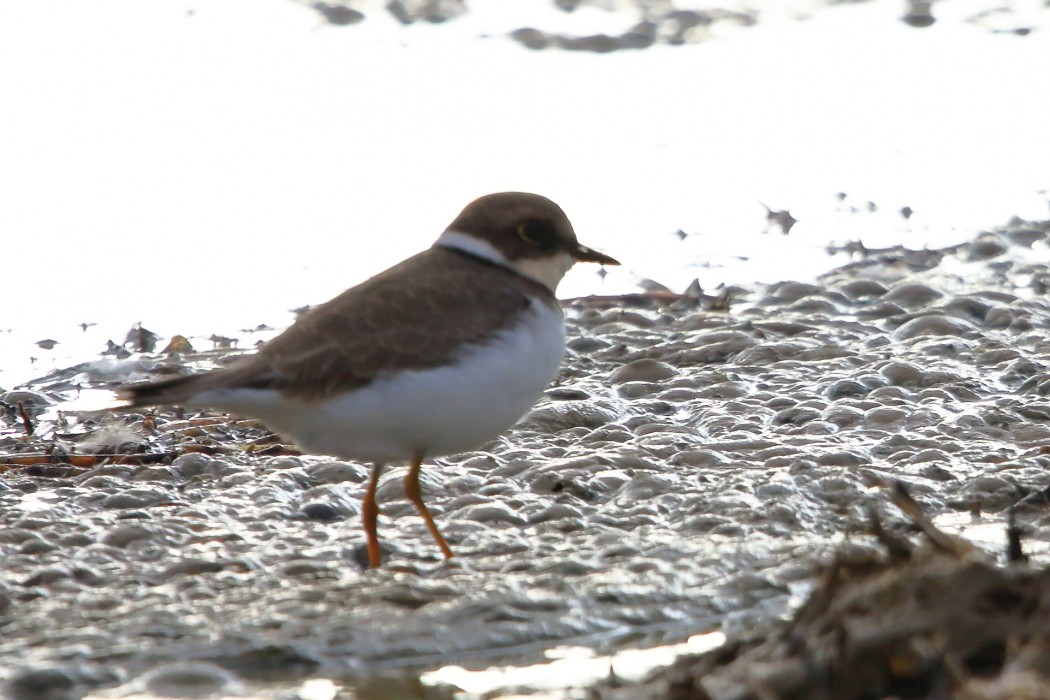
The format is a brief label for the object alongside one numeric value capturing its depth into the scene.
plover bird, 8.12
